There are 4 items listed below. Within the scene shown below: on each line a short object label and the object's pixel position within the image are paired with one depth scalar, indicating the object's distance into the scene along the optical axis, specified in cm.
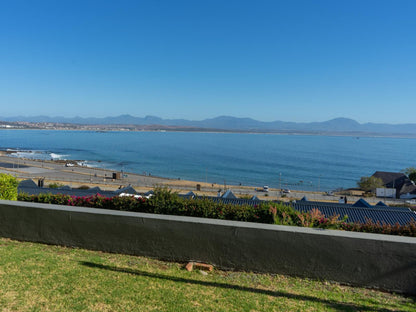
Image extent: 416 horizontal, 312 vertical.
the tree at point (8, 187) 682
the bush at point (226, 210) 505
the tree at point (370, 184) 5625
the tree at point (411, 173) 6378
